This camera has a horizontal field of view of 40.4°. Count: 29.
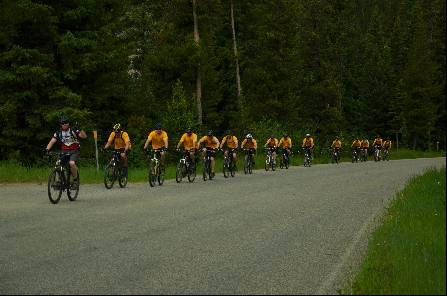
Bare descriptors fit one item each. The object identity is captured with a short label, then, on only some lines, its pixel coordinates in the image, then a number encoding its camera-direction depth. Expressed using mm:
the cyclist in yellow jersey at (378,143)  48344
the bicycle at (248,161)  27906
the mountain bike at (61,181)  14312
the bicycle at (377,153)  48031
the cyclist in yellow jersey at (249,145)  28516
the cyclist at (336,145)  43156
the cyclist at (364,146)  48031
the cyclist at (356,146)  46609
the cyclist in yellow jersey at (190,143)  22453
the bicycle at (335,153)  43253
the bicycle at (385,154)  50628
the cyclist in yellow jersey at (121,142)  19094
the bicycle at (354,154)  46091
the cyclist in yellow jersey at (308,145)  37891
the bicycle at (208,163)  23250
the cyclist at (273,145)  32003
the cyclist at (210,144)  24000
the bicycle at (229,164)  25438
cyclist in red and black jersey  15023
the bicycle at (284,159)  34375
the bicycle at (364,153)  48406
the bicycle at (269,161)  31531
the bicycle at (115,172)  18570
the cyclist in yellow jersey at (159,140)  20759
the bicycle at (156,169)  19636
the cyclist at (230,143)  26141
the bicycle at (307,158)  37562
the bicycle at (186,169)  21684
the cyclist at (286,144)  34156
